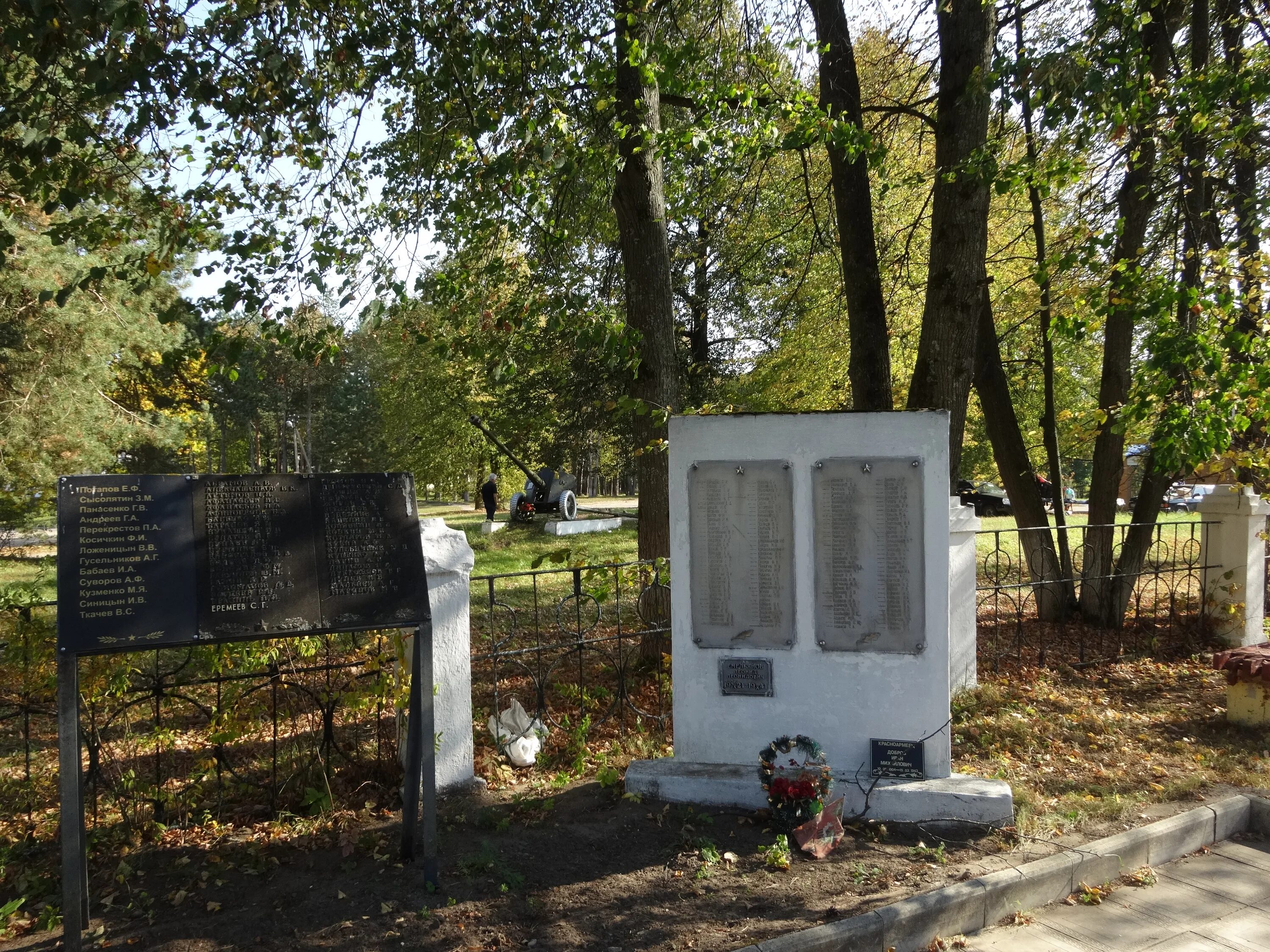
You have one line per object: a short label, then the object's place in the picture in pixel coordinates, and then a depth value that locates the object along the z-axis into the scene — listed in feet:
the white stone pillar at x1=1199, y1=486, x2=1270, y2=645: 28.76
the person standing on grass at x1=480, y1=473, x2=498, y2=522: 79.66
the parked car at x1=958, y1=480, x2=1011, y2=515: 101.09
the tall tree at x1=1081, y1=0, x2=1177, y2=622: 23.99
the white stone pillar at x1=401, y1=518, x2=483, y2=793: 16.35
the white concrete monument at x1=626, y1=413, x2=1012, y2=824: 15.58
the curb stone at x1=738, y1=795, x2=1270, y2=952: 11.98
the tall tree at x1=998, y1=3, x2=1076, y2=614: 27.43
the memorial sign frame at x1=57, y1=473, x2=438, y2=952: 11.44
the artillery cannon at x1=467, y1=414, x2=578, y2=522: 82.53
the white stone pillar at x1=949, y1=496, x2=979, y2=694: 23.62
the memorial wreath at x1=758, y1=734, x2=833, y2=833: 14.79
